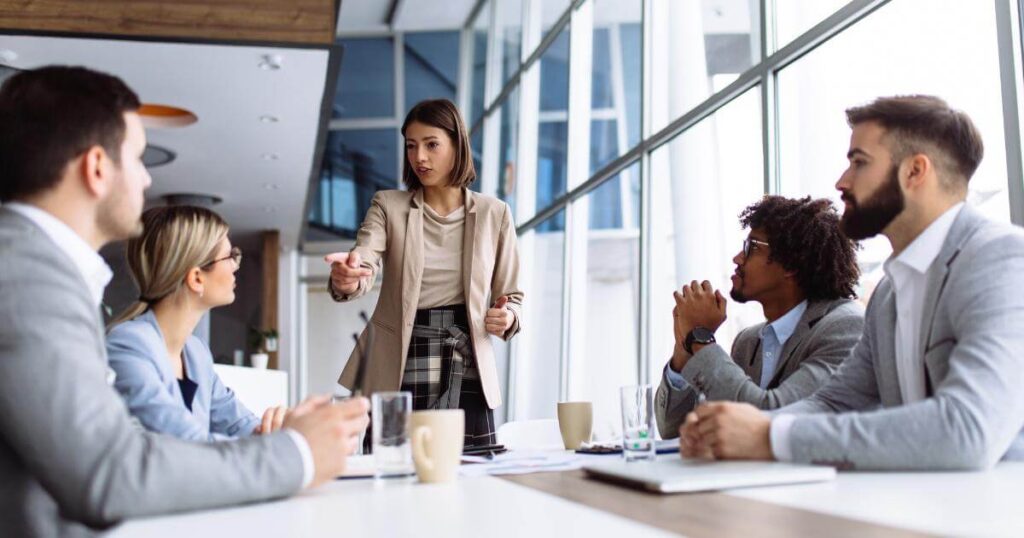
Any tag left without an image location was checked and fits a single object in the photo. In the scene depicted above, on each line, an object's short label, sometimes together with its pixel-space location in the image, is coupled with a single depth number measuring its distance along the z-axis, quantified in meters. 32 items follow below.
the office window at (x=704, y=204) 4.05
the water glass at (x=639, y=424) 1.48
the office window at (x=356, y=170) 11.00
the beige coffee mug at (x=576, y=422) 2.05
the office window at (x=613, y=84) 6.14
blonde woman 1.45
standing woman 2.57
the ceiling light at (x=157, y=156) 7.28
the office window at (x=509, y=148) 8.41
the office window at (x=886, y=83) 2.55
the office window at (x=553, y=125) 7.28
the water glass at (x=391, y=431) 1.31
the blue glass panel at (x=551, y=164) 7.26
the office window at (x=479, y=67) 10.19
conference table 0.83
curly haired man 1.98
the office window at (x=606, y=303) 5.86
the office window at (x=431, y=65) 11.15
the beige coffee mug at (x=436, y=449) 1.25
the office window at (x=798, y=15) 3.37
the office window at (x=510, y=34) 8.64
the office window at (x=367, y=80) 11.03
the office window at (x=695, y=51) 4.07
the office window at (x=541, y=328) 7.25
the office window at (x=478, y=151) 10.11
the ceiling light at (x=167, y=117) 6.54
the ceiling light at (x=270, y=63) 5.22
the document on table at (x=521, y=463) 1.43
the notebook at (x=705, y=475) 1.07
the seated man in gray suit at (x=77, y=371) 0.96
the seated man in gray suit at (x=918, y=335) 1.24
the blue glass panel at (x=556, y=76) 7.23
